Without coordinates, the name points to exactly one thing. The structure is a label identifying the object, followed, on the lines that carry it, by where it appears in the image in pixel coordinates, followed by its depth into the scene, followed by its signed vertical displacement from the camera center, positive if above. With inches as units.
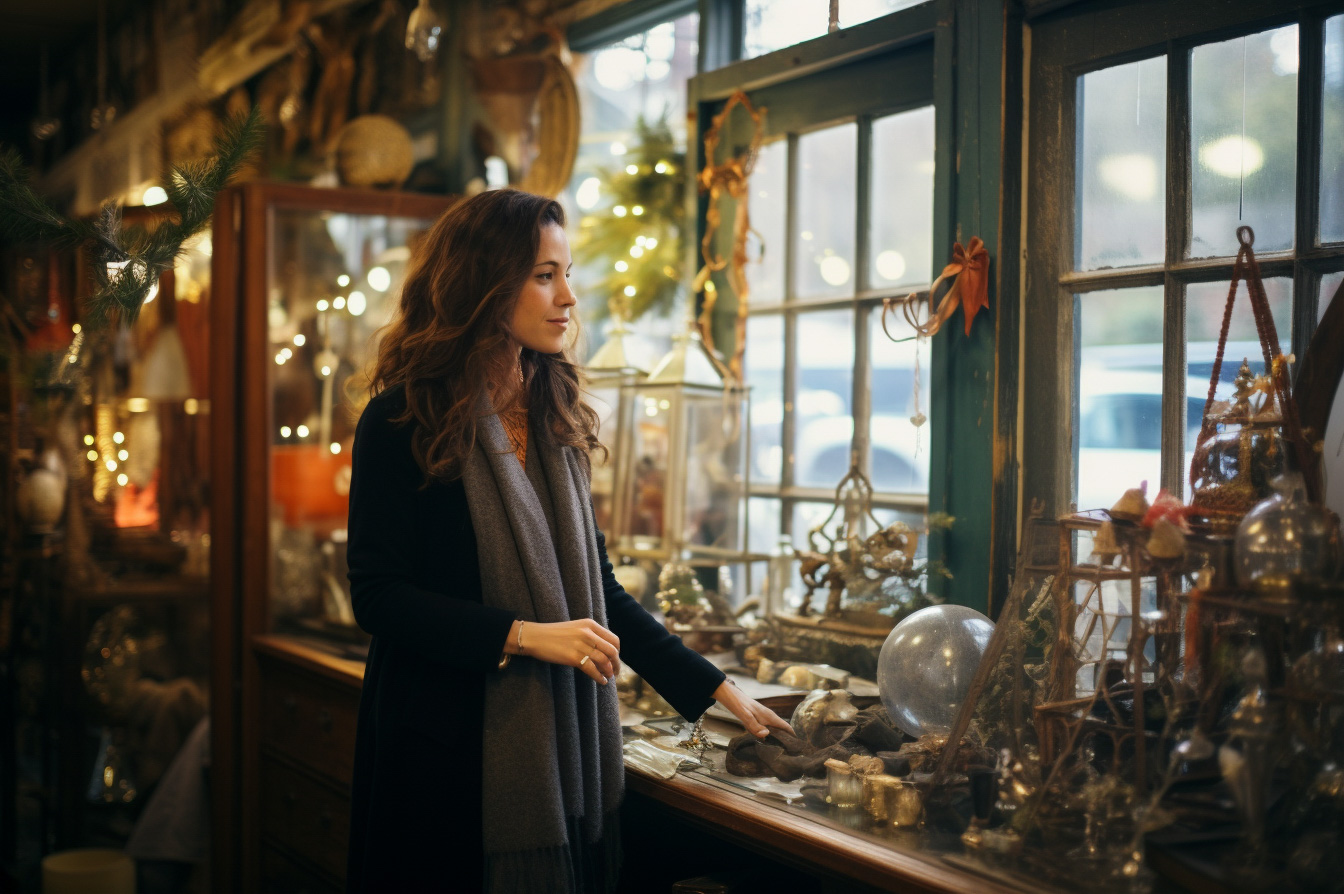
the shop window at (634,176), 122.5 +30.9
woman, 68.7 -10.2
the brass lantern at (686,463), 106.0 -1.5
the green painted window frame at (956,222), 86.3 +18.0
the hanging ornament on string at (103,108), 208.6 +63.4
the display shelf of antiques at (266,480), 130.0 -4.5
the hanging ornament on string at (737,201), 110.2 +24.8
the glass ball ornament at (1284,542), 53.3 -4.1
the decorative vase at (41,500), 161.6 -8.8
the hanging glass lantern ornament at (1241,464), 61.3 -0.5
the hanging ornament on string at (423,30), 130.3 +48.8
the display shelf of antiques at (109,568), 159.2 -18.6
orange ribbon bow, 84.9 +13.2
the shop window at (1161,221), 70.6 +16.1
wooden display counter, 61.3 -28.7
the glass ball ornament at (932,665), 69.2 -13.4
